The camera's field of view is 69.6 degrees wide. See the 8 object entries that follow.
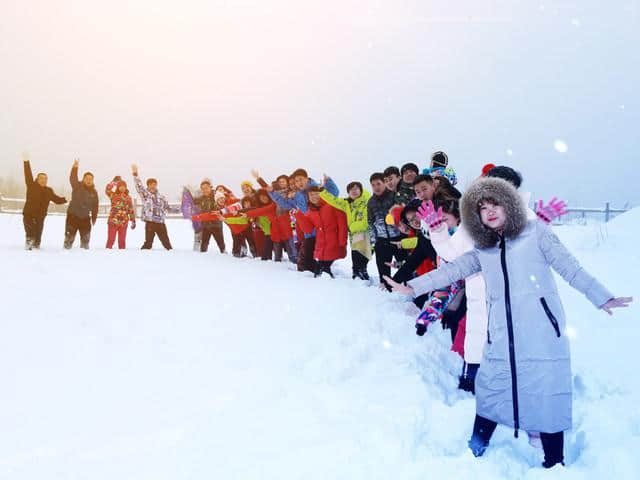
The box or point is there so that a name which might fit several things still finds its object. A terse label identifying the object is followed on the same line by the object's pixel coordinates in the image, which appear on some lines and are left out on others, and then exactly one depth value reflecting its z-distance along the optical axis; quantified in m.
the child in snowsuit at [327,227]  8.13
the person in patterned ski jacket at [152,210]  10.42
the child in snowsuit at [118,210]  10.33
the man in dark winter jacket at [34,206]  9.16
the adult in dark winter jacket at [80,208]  9.66
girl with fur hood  2.62
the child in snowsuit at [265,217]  9.62
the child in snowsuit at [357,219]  7.86
